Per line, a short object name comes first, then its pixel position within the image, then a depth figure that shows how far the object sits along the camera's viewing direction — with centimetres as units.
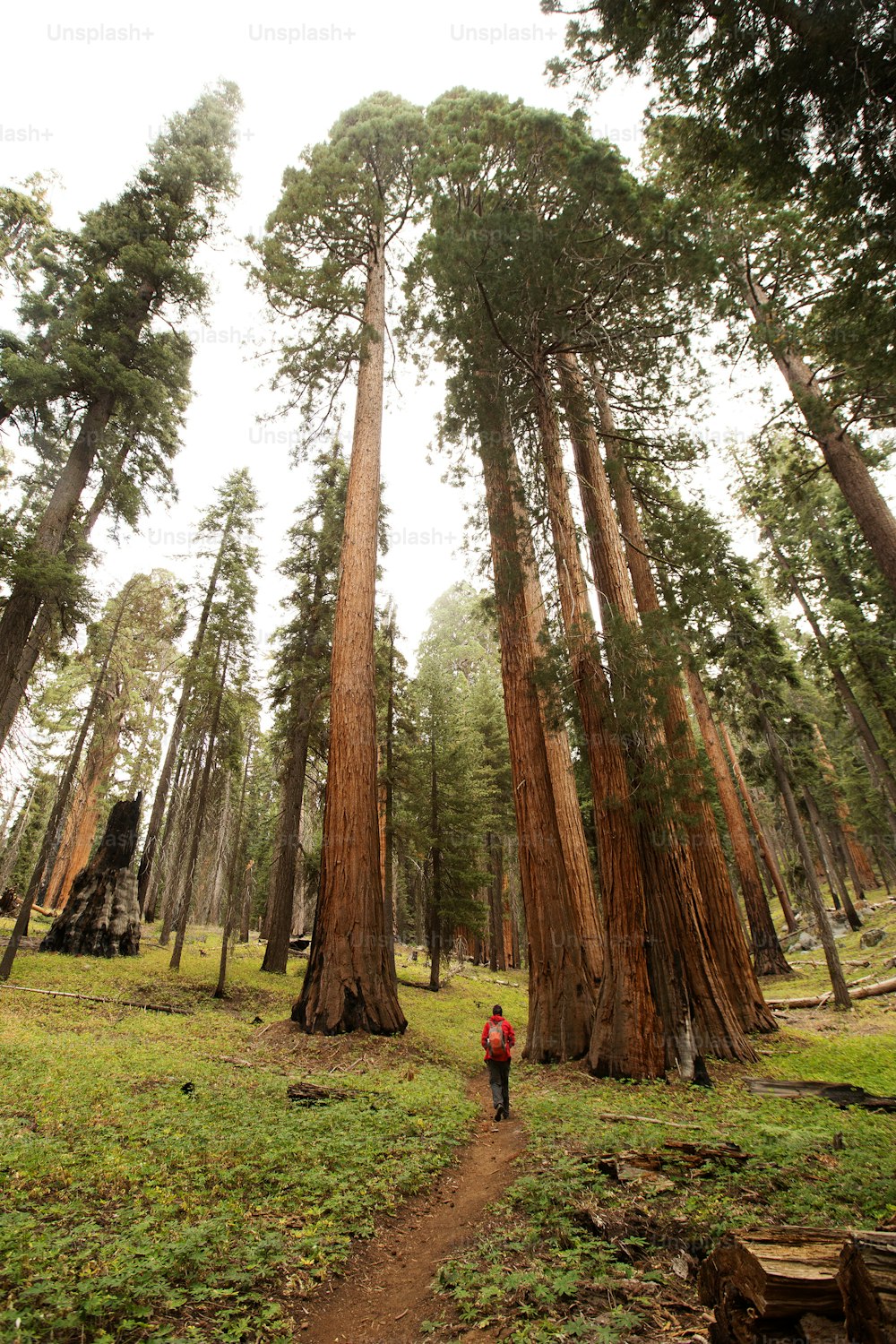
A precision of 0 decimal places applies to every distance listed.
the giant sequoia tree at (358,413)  904
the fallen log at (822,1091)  598
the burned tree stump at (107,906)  1452
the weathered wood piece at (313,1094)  595
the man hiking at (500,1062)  675
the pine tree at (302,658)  1619
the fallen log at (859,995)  1385
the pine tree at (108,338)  1132
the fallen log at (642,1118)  533
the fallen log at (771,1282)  208
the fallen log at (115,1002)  1015
